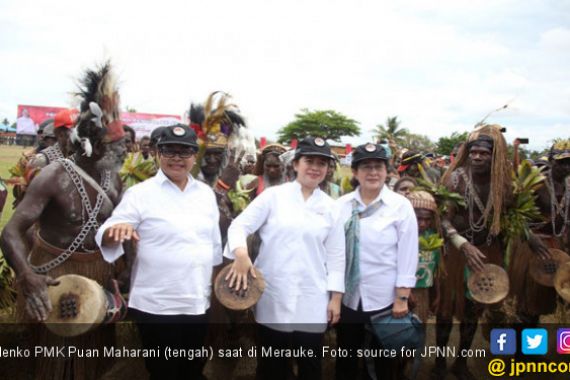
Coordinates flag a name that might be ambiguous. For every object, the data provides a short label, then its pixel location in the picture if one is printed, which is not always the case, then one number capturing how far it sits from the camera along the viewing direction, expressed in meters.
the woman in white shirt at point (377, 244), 3.21
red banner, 33.16
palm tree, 47.30
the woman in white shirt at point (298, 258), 2.98
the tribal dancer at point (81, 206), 3.18
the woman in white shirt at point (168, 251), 2.80
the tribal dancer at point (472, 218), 4.27
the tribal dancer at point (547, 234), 4.88
